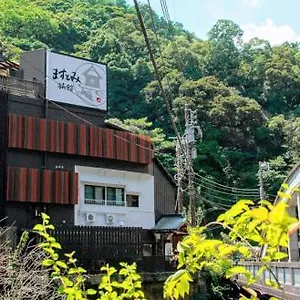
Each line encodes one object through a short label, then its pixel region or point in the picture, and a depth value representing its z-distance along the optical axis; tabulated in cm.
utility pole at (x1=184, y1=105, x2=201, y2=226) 2173
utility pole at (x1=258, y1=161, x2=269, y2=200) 3257
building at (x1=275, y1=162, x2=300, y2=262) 2004
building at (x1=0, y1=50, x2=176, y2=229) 2381
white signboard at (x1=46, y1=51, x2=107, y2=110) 2581
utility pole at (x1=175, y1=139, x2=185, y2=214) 3166
